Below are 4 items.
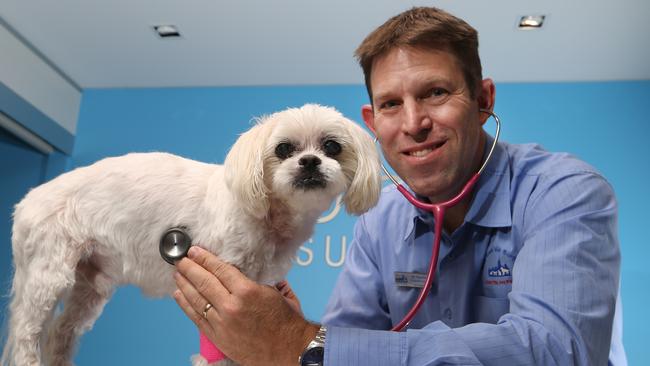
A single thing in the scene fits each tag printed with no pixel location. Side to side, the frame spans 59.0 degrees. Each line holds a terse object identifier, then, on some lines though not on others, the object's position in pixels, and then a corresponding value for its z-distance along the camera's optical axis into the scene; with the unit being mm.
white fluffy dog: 1151
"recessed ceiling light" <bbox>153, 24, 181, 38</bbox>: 3021
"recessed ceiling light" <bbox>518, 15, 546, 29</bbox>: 2893
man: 985
